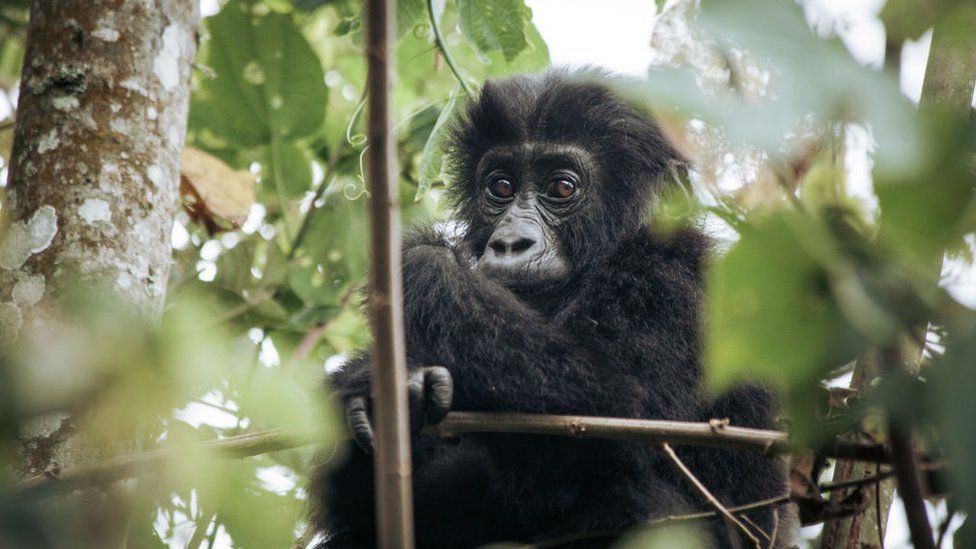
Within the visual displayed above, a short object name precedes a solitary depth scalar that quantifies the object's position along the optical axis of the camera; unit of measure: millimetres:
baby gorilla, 6336
